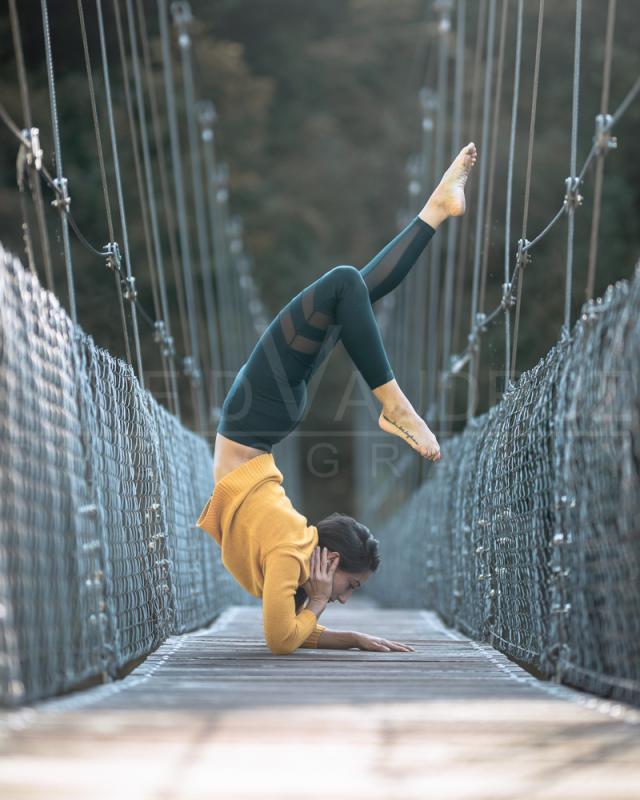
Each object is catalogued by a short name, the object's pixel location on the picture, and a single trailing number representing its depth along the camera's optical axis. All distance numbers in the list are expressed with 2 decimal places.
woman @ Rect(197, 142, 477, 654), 7.89
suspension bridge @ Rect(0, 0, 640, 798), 6.28
